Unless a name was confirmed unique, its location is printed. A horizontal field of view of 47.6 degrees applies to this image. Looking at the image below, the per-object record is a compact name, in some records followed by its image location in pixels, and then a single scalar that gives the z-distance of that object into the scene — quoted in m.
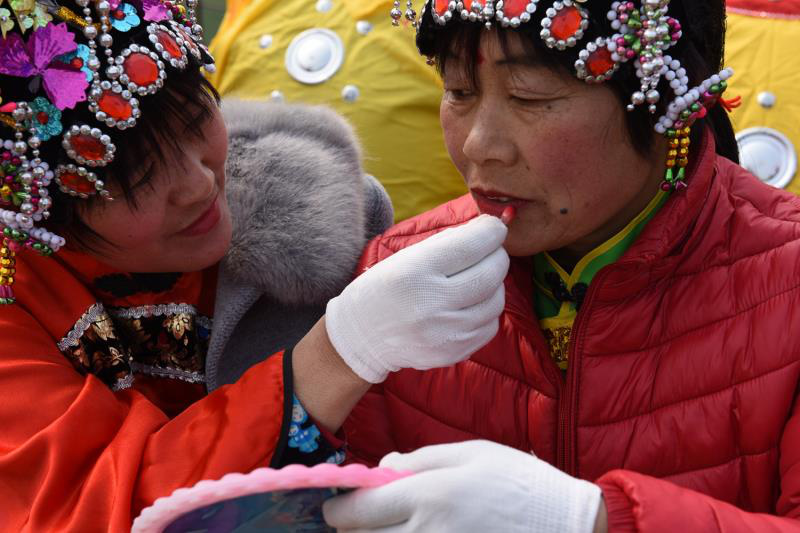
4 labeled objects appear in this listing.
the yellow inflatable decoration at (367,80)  2.10
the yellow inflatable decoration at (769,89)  1.91
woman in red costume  1.15
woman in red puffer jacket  1.13
